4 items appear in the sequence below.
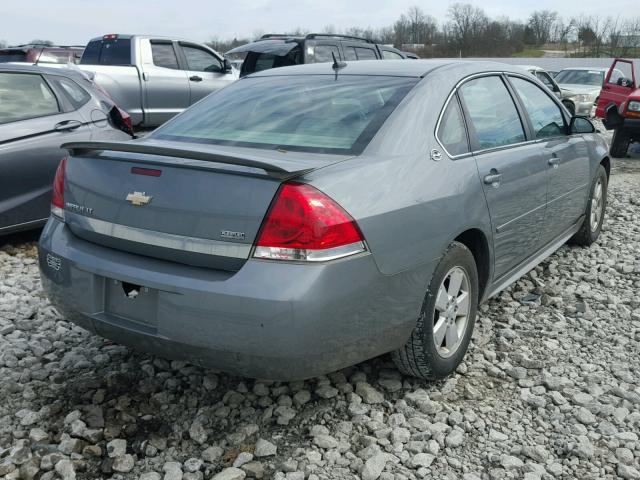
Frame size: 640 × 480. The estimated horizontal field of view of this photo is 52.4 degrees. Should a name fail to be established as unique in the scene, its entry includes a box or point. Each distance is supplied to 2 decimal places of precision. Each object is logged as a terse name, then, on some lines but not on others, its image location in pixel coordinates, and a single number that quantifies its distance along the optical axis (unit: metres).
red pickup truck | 10.36
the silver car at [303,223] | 2.35
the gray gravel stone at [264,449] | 2.59
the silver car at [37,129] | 5.07
